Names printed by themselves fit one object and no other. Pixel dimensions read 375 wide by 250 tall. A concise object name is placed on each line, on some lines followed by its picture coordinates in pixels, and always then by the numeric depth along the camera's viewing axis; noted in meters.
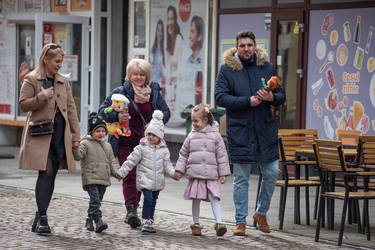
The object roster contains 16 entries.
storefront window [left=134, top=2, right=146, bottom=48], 19.56
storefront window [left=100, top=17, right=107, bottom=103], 20.45
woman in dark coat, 11.13
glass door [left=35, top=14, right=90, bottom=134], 20.36
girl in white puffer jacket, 10.69
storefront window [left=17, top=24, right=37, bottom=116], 22.00
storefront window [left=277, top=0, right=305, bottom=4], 16.34
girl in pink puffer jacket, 10.55
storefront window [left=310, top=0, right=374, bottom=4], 15.73
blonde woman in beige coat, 10.39
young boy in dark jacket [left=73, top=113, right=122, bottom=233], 10.66
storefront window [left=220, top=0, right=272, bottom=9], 16.91
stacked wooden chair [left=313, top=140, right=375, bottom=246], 10.36
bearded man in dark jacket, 10.63
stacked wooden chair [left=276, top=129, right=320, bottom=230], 11.41
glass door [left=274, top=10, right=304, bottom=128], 16.44
